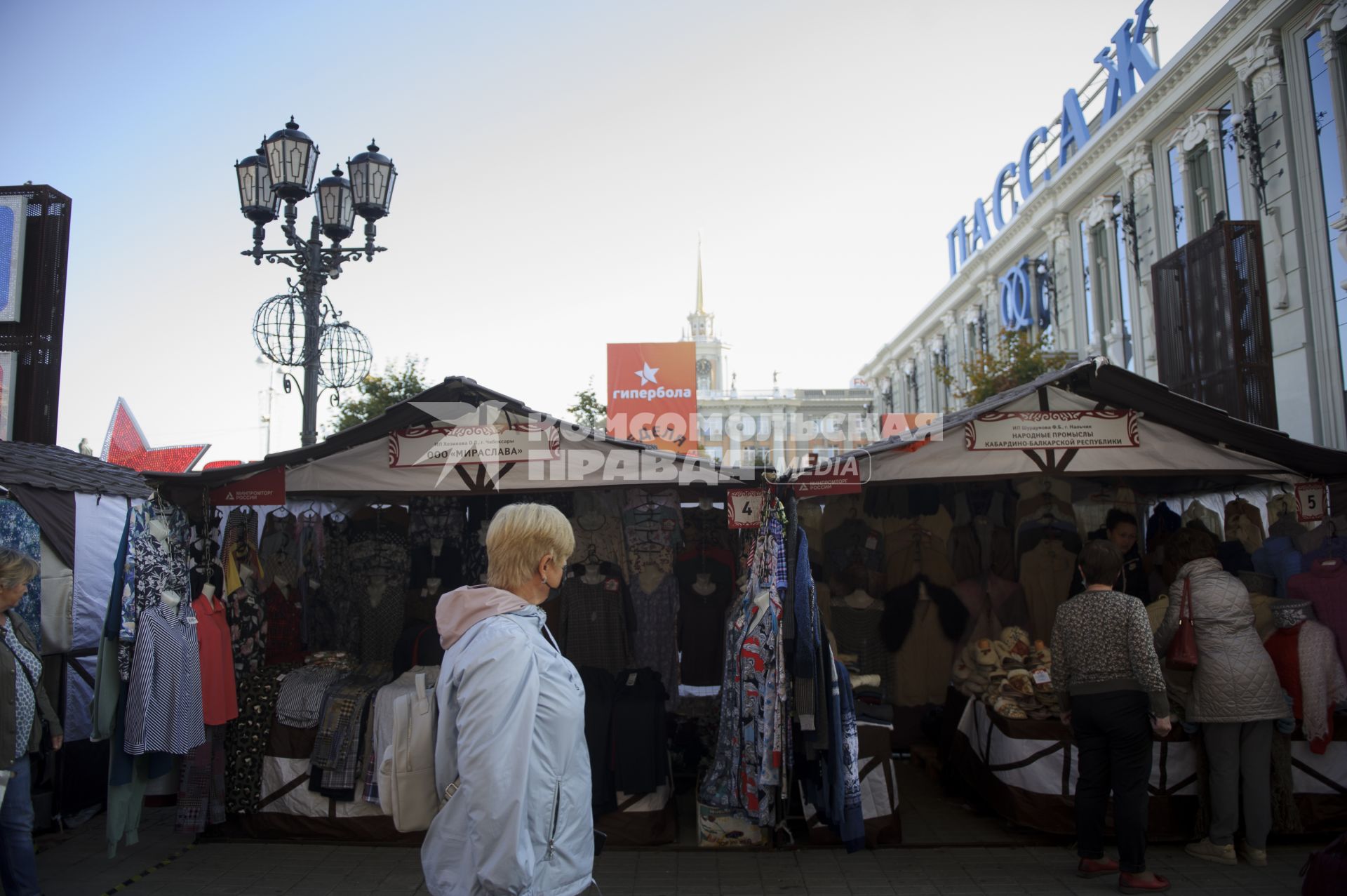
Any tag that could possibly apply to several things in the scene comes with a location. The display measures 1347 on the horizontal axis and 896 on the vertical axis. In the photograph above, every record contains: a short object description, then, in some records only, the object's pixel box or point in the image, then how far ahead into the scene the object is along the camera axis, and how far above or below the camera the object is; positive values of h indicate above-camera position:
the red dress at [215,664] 5.36 -0.69
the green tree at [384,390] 16.80 +2.95
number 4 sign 5.35 +0.20
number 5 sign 5.47 +0.19
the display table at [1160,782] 5.25 -1.46
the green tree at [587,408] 22.44 +3.40
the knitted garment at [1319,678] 5.02 -0.83
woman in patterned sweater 4.39 -0.80
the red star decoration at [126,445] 10.20 +1.22
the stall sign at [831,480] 5.09 +0.35
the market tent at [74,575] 6.15 -0.17
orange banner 20.84 +3.80
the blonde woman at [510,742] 1.97 -0.45
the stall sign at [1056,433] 5.39 +0.63
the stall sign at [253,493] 5.48 +0.34
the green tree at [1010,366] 20.12 +3.94
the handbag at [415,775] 2.24 -0.57
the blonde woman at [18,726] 3.91 -0.77
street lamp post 7.49 +2.88
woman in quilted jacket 4.85 -0.89
